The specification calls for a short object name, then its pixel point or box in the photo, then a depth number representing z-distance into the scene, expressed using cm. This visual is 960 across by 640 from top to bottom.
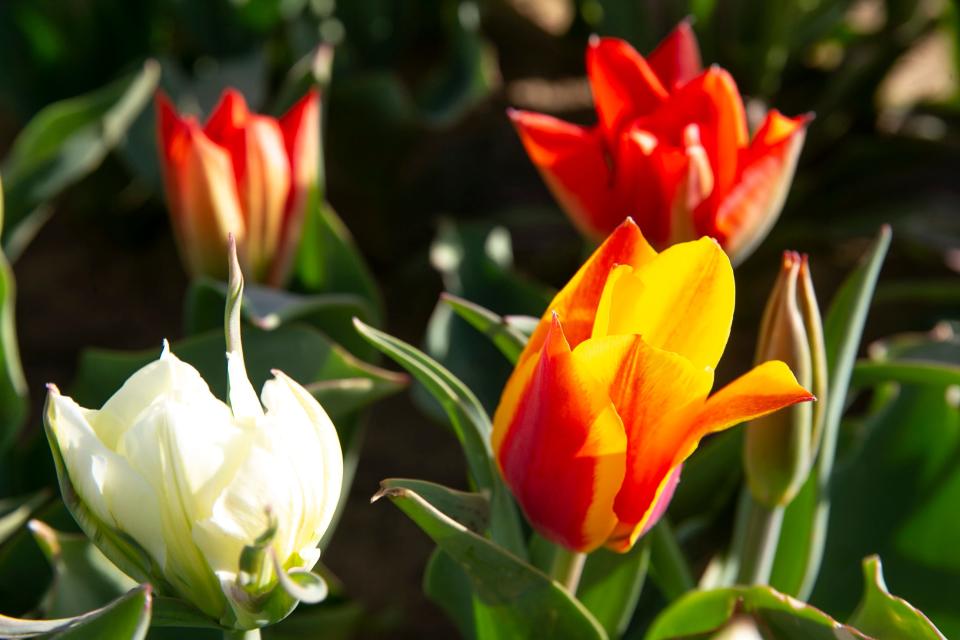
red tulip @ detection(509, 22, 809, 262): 59
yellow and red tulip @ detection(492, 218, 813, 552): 52
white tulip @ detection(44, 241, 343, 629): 51
